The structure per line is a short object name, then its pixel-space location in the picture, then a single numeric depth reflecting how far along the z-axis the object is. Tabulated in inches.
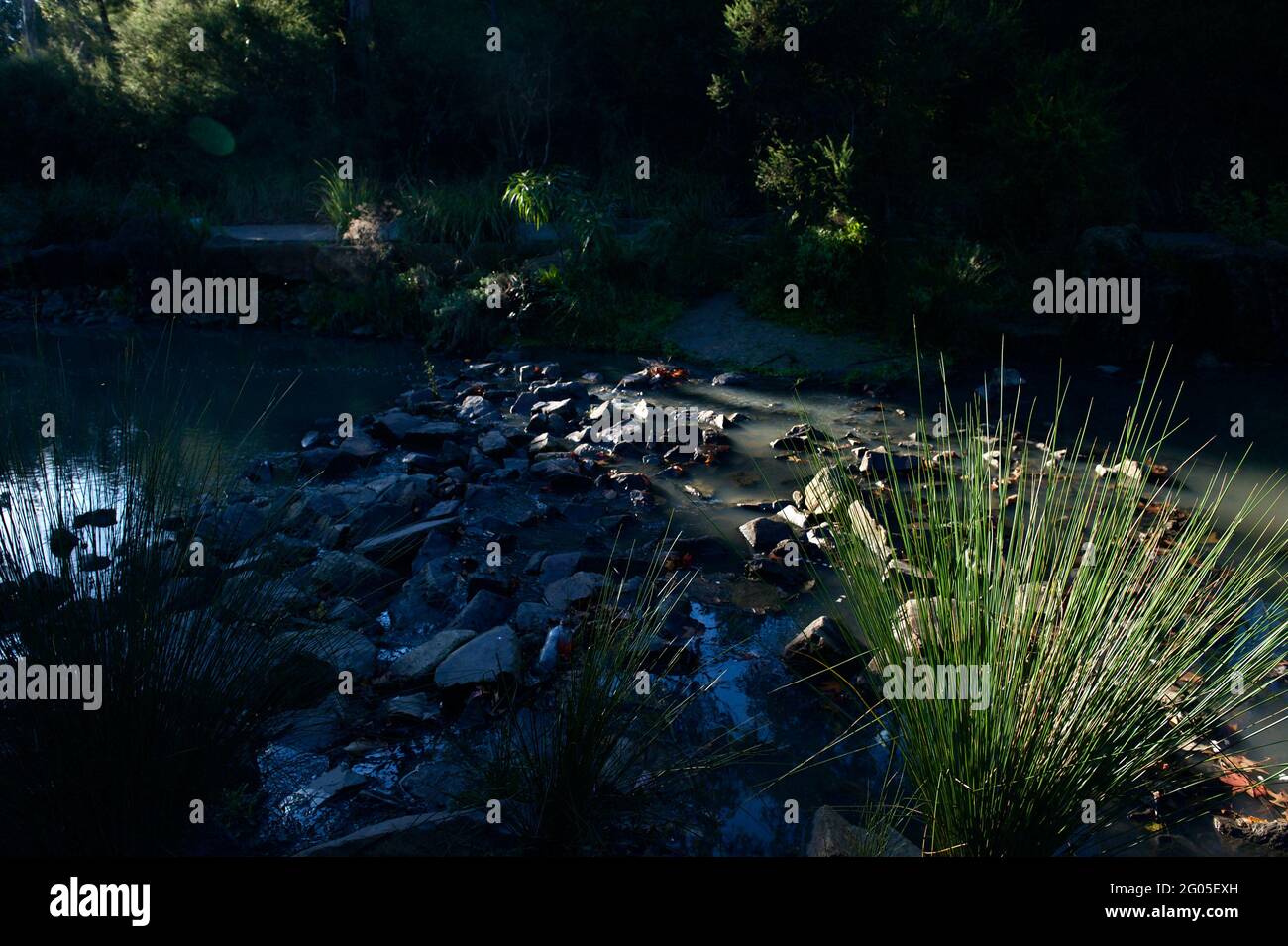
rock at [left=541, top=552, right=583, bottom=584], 193.6
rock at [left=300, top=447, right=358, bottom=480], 271.6
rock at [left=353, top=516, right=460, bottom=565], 202.2
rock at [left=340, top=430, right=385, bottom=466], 278.7
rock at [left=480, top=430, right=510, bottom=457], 282.8
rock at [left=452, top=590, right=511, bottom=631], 169.2
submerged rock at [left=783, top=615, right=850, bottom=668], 157.3
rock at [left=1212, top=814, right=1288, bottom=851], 118.6
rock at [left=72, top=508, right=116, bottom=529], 97.5
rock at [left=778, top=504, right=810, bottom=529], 218.5
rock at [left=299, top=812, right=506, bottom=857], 104.8
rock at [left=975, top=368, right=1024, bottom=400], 331.5
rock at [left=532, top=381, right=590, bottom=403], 347.6
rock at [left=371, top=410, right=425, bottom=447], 297.4
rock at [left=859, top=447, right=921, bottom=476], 250.9
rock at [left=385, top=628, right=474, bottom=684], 152.9
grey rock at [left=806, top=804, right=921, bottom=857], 101.1
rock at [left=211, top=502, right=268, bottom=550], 127.6
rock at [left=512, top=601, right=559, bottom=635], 168.7
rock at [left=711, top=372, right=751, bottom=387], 366.3
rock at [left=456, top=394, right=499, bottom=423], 327.0
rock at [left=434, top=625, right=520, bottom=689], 146.9
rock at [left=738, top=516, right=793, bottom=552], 210.1
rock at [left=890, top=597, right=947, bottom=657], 95.4
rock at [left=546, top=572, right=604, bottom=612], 177.9
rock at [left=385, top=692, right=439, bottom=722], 142.9
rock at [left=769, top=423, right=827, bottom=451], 283.4
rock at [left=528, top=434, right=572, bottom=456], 287.0
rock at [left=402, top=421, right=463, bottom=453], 294.2
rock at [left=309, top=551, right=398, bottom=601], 179.2
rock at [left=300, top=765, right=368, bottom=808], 125.1
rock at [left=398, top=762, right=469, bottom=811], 121.7
